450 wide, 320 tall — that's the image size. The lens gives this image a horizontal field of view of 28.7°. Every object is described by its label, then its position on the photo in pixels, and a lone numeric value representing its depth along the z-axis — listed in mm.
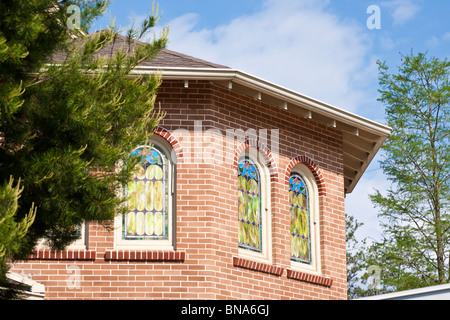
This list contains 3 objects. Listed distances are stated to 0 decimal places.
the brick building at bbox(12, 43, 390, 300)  13984
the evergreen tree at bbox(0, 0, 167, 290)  10102
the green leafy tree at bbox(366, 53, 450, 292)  24219
